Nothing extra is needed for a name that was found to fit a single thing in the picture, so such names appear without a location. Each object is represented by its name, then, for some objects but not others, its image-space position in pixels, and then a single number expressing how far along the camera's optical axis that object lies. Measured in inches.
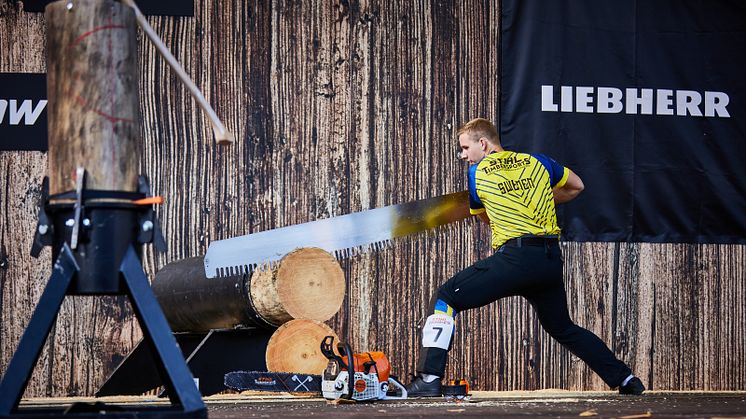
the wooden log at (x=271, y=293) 265.0
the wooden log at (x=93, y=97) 131.7
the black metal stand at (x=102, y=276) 126.0
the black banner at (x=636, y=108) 319.0
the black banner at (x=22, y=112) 302.2
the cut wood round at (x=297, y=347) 267.9
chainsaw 239.1
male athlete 252.1
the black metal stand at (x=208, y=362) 272.8
